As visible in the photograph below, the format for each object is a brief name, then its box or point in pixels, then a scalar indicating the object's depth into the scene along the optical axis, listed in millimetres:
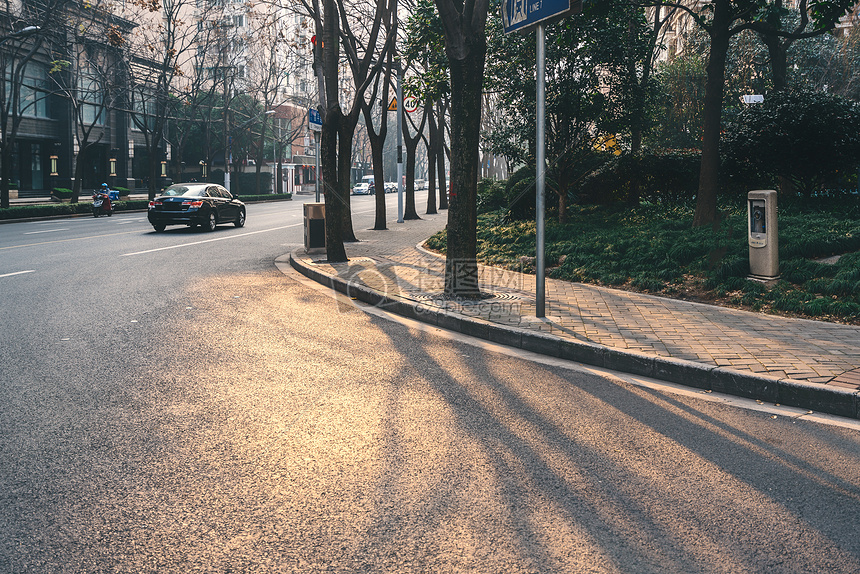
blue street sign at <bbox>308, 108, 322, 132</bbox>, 15197
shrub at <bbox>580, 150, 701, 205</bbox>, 15477
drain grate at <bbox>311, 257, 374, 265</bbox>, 12867
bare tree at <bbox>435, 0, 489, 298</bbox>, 8641
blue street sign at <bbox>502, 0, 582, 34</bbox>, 6730
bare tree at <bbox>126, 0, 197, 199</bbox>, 34384
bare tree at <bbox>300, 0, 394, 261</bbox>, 12578
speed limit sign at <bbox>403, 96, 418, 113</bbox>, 19142
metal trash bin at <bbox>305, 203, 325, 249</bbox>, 14328
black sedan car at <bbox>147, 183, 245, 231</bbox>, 20656
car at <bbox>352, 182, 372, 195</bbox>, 69012
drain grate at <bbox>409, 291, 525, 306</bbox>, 8727
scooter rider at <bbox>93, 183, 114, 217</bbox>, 30125
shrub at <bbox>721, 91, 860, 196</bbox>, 13156
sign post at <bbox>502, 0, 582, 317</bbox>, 6809
